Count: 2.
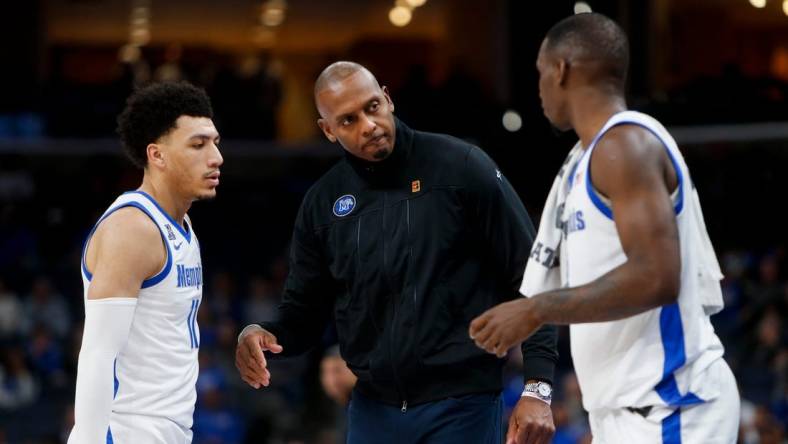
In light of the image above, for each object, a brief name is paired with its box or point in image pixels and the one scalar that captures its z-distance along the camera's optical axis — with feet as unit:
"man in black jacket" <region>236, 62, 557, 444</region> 28.50
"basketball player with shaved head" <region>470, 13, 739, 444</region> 21.12
